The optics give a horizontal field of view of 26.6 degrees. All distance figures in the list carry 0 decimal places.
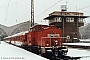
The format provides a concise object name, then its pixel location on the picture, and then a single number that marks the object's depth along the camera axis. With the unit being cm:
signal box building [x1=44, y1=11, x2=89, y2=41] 6481
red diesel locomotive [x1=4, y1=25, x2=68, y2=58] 1870
